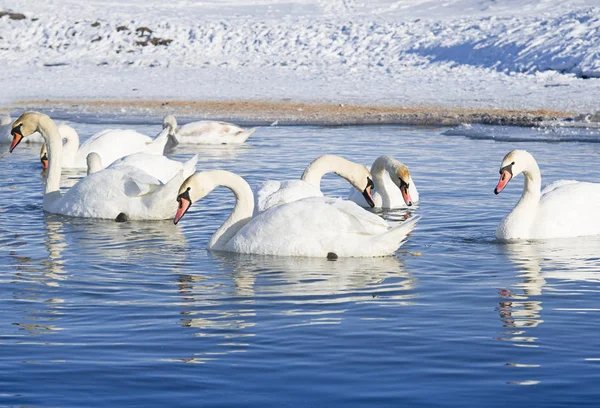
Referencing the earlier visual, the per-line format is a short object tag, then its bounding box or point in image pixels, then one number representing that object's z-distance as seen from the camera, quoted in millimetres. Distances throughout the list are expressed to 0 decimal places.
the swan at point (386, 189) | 11031
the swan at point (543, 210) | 8930
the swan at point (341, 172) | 10367
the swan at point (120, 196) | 10062
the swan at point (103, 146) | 14180
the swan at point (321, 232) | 7945
